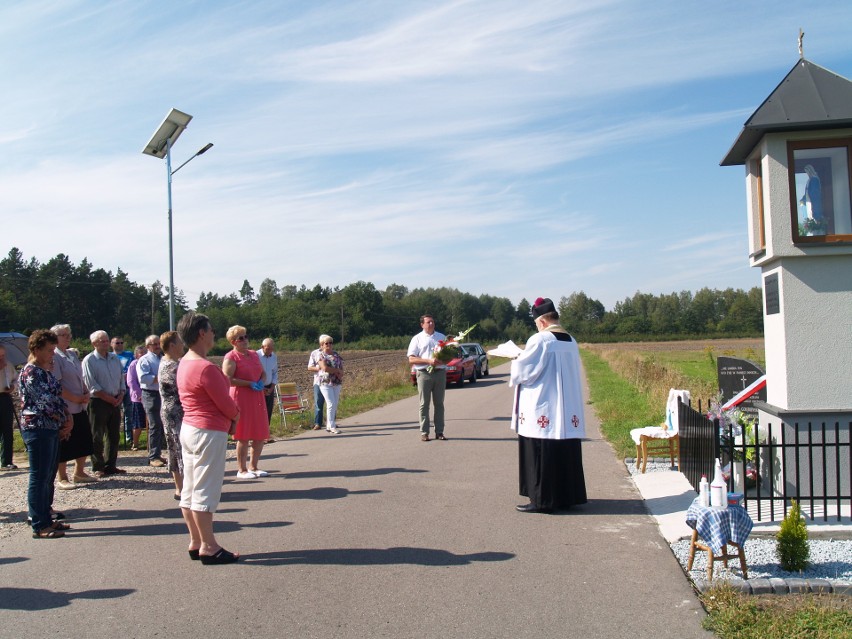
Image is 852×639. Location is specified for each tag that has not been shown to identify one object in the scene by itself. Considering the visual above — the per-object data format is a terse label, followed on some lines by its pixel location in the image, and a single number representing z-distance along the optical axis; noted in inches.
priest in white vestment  284.7
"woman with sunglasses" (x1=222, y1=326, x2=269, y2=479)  357.1
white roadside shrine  273.4
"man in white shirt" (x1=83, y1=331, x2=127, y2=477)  385.7
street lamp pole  551.5
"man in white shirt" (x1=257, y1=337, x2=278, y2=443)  515.5
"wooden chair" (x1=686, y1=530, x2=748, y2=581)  200.8
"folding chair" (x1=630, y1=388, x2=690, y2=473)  362.6
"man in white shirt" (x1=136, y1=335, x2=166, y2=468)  420.2
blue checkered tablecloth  201.3
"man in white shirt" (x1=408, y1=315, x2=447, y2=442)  494.9
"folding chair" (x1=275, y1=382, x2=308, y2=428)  623.2
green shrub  206.5
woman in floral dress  285.1
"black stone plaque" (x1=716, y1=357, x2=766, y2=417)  410.9
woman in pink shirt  225.6
